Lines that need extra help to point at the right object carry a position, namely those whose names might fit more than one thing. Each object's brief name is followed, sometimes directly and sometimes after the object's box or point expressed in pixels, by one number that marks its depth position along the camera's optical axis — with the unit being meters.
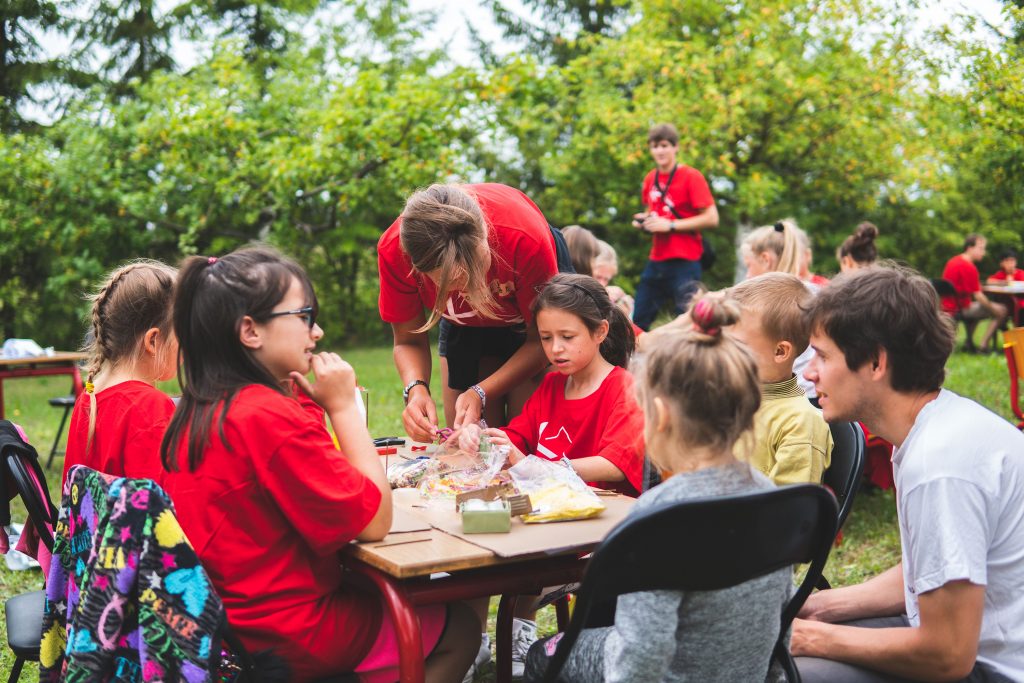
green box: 2.12
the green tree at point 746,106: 12.95
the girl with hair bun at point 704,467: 1.73
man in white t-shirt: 1.81
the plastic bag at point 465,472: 2.51
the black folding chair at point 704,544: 1.59
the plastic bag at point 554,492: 2.24
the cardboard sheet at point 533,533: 2.00
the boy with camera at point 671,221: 7.50
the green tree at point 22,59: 15.86
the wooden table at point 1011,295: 11.62
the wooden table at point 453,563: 1.93
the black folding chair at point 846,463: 2.49
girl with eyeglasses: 2.00
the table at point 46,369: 7.04
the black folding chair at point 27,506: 2.40
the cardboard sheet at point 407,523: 2.18
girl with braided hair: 2.51
